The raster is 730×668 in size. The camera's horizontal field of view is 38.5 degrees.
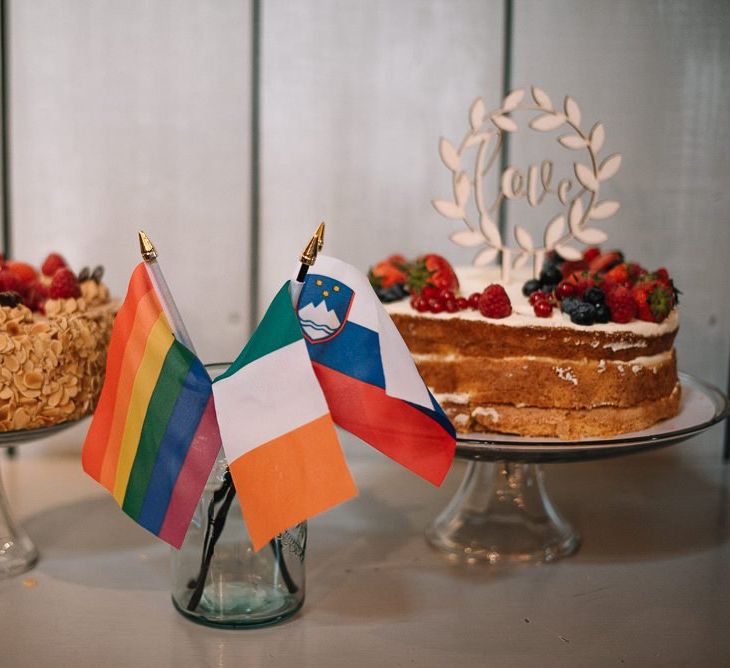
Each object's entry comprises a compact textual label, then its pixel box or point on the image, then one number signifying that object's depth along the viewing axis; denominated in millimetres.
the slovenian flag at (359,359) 1274
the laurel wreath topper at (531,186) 1723
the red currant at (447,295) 1654
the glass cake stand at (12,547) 1607
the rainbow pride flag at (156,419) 1283
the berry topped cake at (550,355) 1605
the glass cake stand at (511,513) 1688
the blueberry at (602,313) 1604
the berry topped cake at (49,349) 1480
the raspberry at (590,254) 1935
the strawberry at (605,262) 1841
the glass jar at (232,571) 1425
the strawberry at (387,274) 1807
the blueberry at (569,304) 1607
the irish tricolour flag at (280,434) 1229
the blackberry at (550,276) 1743
